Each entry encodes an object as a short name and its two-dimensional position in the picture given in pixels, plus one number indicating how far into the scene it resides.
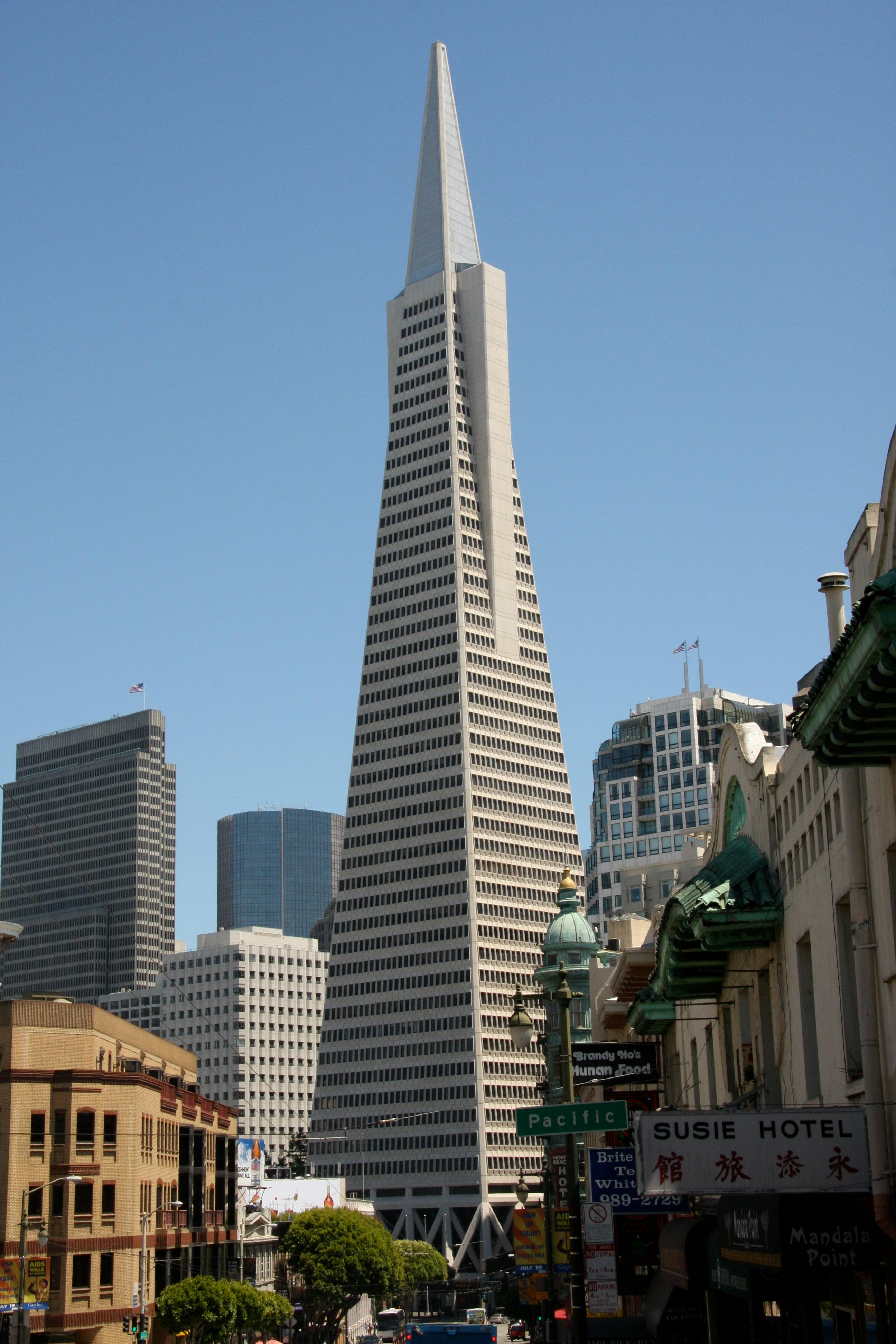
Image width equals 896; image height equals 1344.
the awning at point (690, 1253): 27.91
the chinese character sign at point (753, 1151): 23.16
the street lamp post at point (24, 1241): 50.44
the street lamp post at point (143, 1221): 64.12
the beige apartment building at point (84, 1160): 65.19
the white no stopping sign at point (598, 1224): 29.75
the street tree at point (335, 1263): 128.75
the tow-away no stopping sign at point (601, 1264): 31.62
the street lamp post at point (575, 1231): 26.02
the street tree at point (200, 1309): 70.12
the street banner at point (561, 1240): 46.97
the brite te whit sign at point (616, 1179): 30.28
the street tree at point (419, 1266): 171.12
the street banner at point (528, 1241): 59.75
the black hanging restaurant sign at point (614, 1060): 43.06
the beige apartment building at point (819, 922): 21.11
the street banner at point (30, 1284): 58.97
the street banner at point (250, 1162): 130.75
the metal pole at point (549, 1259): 35.88
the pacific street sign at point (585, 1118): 25.53
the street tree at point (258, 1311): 76.12
